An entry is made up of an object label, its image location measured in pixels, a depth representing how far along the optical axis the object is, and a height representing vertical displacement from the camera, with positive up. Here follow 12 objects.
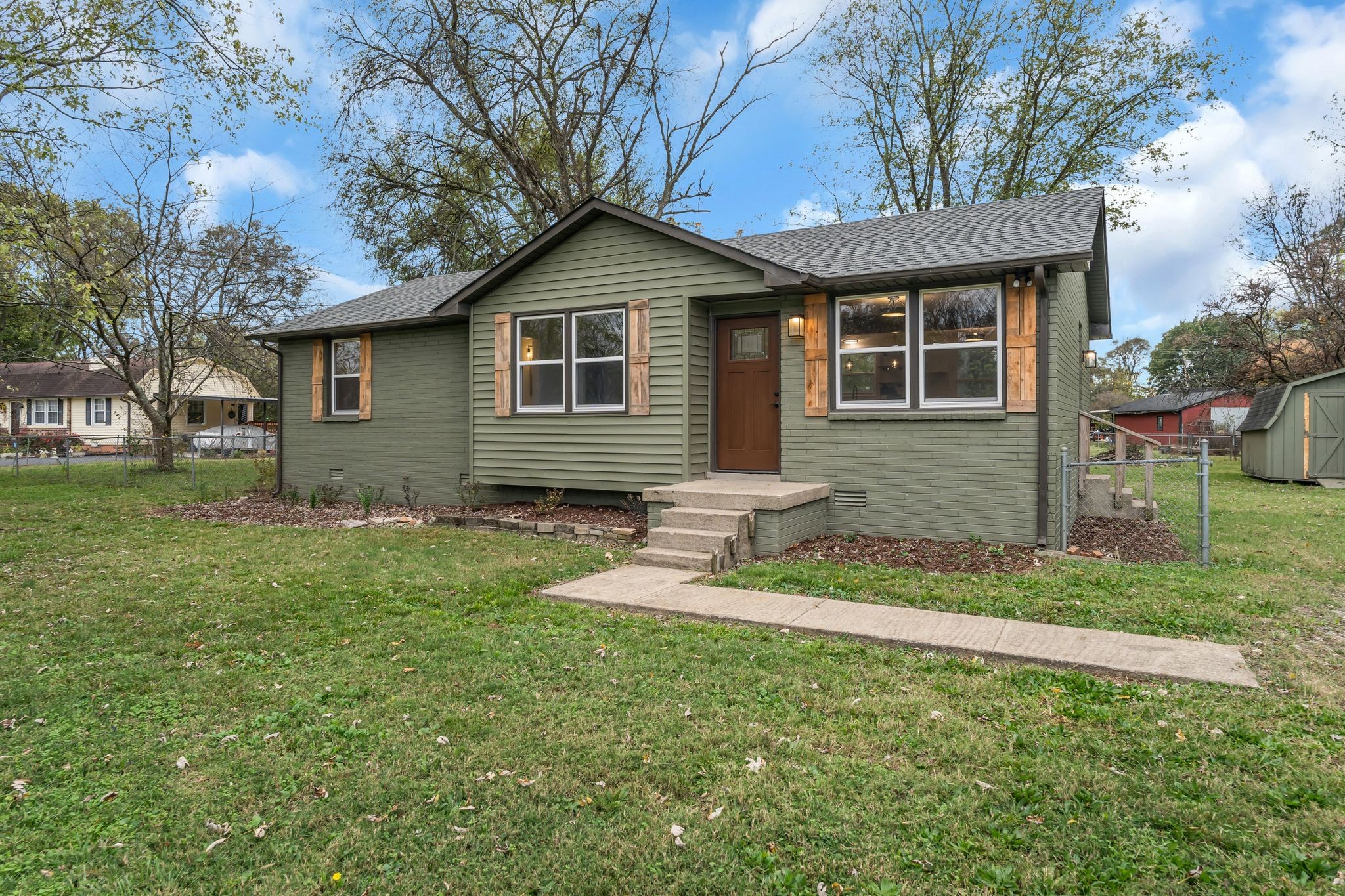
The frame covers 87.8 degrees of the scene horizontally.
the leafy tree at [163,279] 13.74 +3.97
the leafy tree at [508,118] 17.22 +8.82
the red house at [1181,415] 36.72 +1.72
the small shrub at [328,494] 11.86 -0.89
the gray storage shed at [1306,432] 15.02 +0.26
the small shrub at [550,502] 9.52 -0.82
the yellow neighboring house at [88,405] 34.34 +1.90
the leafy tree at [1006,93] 18.78 +10.01
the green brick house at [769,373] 7.23 +0.86
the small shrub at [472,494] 10.30 -0.77
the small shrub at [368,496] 10.45 -0.86
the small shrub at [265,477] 13.54 -0.68
